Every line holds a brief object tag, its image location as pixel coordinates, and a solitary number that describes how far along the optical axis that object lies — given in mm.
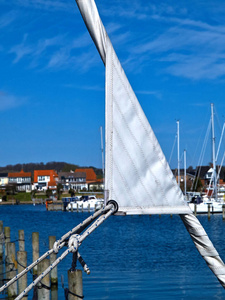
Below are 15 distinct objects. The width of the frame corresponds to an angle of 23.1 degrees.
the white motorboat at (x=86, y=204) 86938
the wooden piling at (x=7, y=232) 23094
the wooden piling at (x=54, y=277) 19716
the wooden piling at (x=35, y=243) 19058
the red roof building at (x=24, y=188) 195875
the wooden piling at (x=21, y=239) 21012
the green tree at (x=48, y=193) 153850
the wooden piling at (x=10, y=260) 19109
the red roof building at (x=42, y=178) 194375
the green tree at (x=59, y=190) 147162
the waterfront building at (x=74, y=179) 192525
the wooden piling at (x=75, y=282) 7584
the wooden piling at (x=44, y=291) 14992
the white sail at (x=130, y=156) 6449
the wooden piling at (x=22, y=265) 16609
